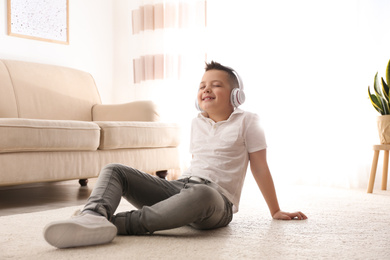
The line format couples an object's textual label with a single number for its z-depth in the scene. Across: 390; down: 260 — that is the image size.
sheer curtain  3.67
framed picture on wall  3.35
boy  1.18
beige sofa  2.12
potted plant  2.65
